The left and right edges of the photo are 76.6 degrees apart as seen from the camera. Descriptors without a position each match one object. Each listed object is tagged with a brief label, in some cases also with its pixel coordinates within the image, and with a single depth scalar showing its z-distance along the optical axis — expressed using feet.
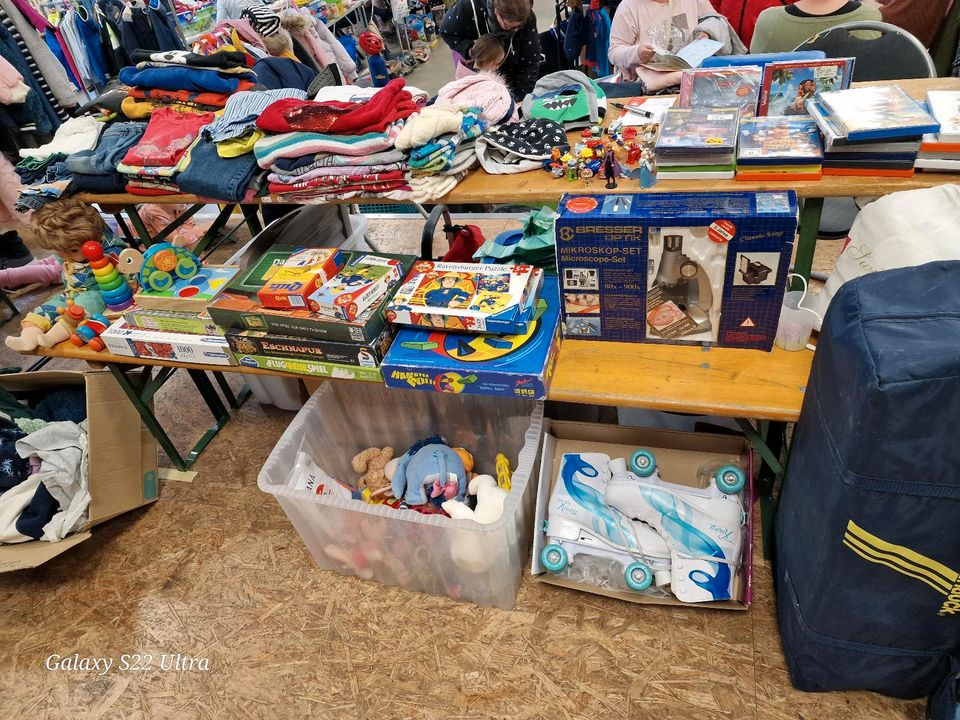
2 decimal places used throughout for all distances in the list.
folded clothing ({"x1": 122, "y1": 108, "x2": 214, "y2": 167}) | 6.97
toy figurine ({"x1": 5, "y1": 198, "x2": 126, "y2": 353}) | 7.23
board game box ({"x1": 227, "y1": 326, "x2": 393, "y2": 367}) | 5.72
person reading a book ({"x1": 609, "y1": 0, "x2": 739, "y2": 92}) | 10.09
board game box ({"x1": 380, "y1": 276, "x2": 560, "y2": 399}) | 5.37
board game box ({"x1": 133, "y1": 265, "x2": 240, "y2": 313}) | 6.82
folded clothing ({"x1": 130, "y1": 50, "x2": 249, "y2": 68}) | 7.68
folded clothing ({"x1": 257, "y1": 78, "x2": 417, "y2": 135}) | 6.03
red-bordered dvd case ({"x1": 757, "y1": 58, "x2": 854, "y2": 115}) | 5.71
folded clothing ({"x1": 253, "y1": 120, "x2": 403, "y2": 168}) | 6.01
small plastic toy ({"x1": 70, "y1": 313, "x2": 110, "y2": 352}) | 7.16
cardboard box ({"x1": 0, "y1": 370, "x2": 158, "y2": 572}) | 6.83
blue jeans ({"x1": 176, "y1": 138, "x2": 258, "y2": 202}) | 6.47
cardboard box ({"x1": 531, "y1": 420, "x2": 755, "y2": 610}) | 6.05
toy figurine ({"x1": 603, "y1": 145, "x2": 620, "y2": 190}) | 5.65
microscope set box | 4.80
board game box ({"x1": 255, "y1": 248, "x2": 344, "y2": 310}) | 5.90
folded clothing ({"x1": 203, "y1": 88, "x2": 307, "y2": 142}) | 6.62
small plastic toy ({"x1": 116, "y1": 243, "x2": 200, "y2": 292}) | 7.11
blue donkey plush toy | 6.86
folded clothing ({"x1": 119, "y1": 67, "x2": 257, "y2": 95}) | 7.51
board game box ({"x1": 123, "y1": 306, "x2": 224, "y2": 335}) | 6.70
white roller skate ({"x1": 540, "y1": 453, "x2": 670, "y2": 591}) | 6.16
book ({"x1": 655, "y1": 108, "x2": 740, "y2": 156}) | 5.16
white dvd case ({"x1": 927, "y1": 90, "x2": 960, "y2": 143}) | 4.85
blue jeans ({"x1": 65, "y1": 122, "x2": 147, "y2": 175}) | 7.32
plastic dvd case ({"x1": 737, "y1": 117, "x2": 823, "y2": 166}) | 5.01
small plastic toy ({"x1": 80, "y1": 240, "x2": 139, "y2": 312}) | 7.24
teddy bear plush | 7.36
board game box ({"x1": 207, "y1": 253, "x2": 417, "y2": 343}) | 5.62
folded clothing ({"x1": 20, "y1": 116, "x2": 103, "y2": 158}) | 7.67
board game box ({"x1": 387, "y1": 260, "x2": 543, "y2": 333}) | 5.47
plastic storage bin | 6.00
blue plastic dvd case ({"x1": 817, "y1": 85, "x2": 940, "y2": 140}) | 4.66
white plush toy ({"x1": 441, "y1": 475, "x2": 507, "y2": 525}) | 6.52
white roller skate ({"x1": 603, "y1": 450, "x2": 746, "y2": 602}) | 5.99
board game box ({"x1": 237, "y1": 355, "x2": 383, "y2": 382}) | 5.85
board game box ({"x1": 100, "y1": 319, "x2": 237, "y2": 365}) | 6.59
